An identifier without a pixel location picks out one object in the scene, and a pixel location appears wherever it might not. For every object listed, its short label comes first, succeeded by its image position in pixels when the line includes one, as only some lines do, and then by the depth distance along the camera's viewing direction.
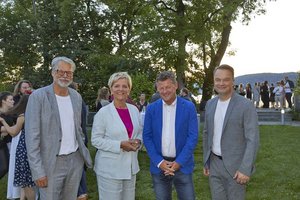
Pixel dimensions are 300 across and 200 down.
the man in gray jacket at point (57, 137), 2.59
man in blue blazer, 2.77
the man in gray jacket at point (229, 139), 2.55
